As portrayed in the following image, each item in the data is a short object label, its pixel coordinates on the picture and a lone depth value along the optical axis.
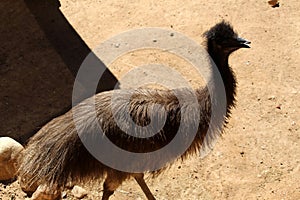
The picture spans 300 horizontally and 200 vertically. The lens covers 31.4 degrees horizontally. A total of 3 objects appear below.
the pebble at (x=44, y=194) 5.22
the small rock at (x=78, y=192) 5.59
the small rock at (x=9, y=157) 5.59
